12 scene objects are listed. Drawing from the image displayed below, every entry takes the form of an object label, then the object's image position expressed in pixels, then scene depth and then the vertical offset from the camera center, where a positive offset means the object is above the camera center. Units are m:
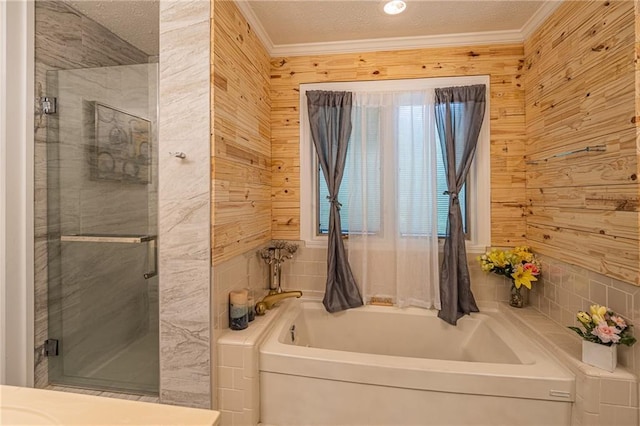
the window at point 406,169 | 2.17 +0.30
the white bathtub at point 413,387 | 1.38 -0.84
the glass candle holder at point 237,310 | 1.66 -0.53
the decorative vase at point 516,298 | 2.06 -0.58
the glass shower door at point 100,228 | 1.70 -0.09
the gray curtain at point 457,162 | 2.08 +0.34
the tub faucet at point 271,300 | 1.94 -0.58
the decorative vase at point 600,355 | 1.29 -0.62
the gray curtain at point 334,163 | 2.21 +0.35
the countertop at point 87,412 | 0.69 -0.47
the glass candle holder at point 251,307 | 1.80 -0.56
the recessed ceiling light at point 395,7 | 1.77 +1.20
